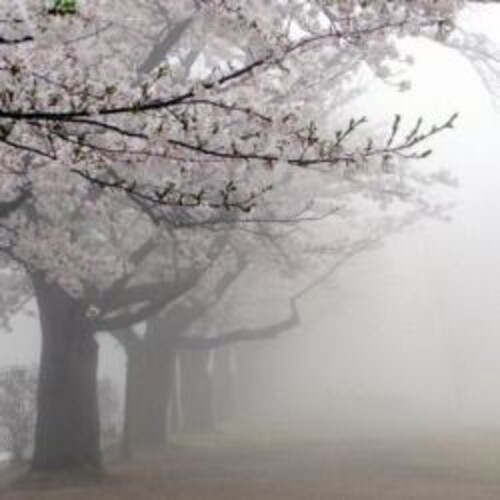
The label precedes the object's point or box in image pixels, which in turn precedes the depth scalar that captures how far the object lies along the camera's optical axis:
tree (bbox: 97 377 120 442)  33.09
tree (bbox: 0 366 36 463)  25.34
